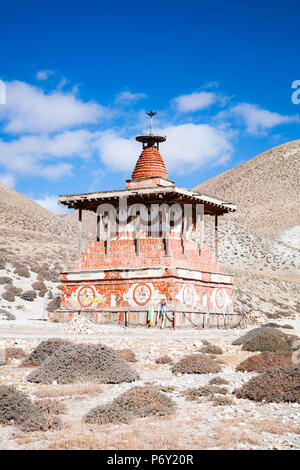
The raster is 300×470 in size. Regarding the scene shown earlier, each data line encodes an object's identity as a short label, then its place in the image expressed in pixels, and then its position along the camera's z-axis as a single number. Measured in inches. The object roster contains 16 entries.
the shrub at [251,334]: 793.3
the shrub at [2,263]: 1646.4
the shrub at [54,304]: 1329.0
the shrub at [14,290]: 1415.8
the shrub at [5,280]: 1488.4
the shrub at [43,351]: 604.1
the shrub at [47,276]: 1643.2
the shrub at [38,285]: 1523.1
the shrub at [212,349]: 711.7
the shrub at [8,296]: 1348.4
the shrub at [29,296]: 1398.9
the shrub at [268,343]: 716.7
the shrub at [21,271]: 1617.9
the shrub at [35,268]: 1712.6
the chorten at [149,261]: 1003.3
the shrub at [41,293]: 1477.2
